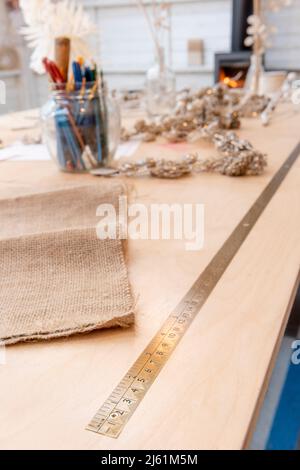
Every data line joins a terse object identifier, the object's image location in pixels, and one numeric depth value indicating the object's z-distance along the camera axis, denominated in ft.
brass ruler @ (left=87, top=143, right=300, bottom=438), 1.28
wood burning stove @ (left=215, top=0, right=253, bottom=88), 10.15
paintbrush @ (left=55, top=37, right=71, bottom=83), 3.47
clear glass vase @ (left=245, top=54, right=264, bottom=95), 6.69
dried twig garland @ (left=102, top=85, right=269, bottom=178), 3.43
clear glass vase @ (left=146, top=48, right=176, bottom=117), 5.91
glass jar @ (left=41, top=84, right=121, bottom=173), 3.44
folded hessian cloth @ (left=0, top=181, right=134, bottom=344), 1.64
